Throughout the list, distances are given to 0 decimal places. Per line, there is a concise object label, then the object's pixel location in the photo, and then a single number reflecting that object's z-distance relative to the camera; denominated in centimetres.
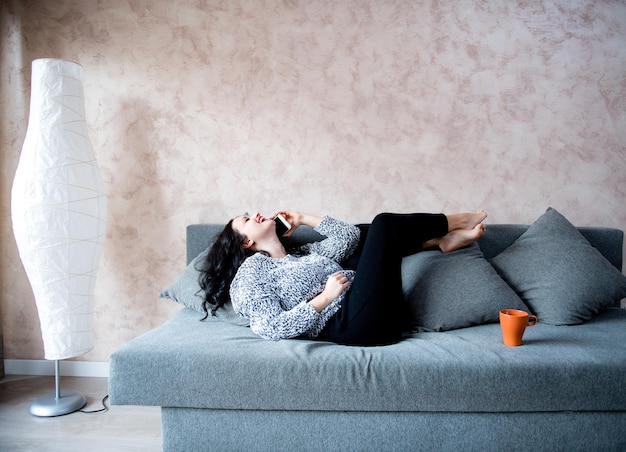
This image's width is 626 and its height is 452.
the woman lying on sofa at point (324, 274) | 178
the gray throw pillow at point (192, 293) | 205
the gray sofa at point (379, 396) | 155
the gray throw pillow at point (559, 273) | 201
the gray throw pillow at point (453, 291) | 198
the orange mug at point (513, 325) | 165
